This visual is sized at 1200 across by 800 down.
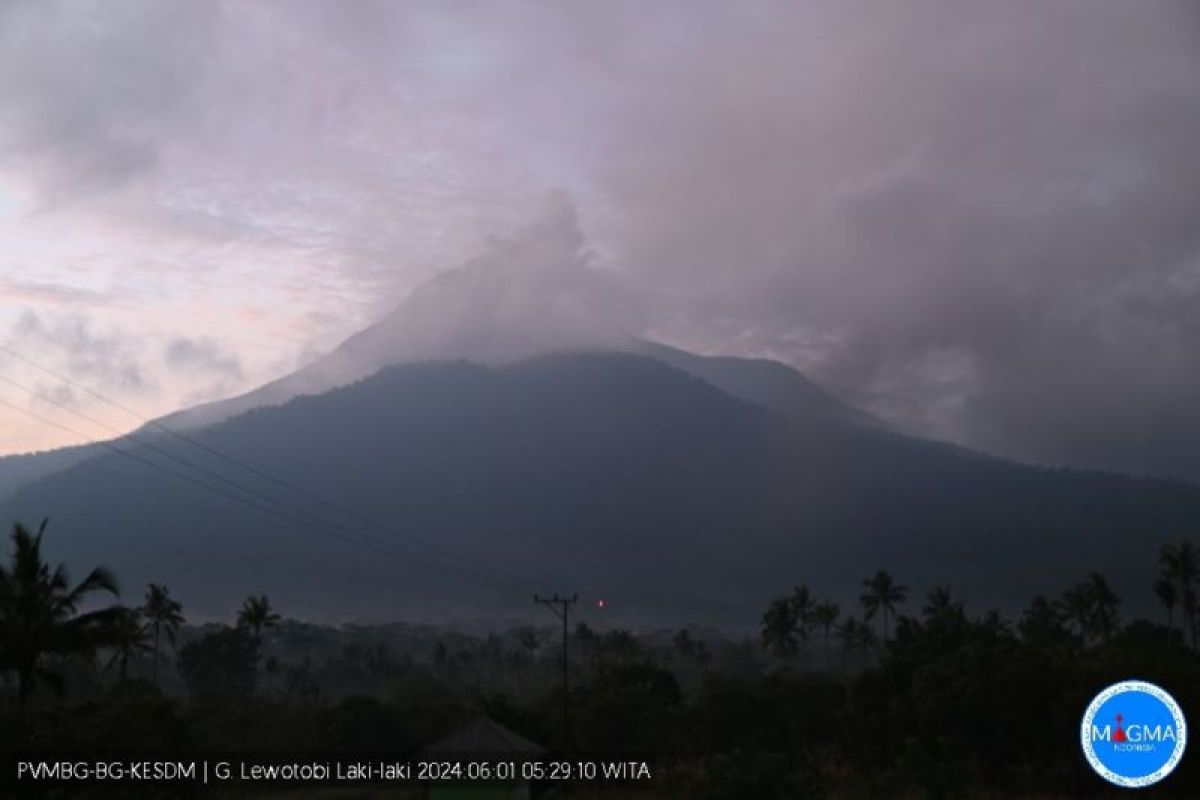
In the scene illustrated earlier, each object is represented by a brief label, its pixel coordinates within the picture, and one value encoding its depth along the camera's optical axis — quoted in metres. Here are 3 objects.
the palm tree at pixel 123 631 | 31.94
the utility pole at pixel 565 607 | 48.48
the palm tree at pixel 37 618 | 31.19
